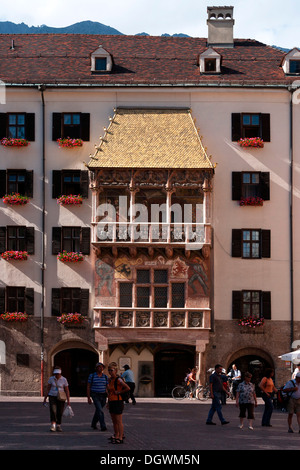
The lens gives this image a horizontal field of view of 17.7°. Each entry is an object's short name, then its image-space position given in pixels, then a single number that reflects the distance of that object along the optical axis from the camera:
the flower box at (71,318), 46.41
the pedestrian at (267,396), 28.92
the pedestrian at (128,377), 36.09
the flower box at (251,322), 46.31
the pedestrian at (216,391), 28.12
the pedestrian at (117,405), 22.12
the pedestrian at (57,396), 25.37
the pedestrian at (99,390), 25.58
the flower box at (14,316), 46.50
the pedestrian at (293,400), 27.14
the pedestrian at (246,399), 27.80
